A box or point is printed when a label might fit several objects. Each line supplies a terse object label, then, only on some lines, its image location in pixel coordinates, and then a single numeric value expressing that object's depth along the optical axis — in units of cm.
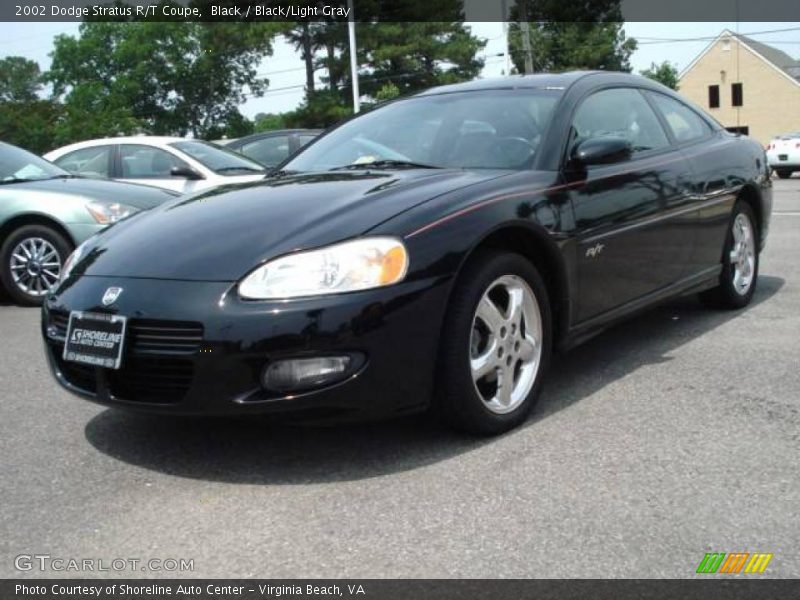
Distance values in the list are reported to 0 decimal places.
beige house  6260
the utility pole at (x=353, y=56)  3212
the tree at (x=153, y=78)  6138
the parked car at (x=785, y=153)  2439
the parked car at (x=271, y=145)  1267
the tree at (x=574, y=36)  4159
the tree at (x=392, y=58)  4025
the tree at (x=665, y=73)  6348
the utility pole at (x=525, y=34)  3148
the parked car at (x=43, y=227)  685
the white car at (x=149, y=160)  945
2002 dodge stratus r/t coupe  295
